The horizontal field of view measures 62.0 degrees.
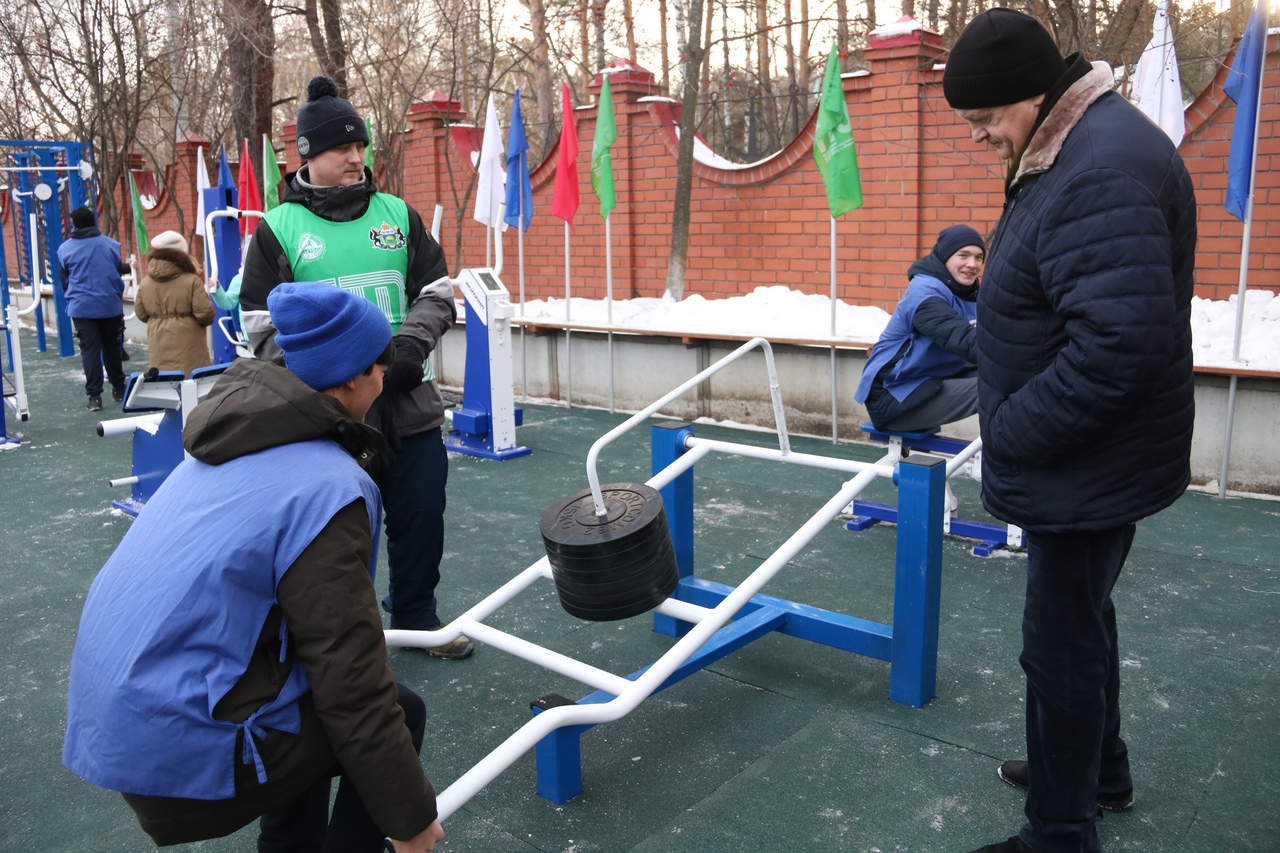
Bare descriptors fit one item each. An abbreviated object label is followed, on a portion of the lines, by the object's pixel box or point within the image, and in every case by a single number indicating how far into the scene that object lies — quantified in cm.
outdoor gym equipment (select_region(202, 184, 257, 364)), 1032
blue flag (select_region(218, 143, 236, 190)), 1065
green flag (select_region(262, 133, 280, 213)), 1078
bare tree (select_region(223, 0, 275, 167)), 1173
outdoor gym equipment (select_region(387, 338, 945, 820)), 265
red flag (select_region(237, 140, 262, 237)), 1134
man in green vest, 318
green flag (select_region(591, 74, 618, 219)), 869
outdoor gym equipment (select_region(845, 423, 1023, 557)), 466
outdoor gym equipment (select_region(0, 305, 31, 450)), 760
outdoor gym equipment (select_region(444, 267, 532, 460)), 689
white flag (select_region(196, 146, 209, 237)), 1106
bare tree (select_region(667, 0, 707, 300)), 901
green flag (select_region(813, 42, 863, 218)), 714
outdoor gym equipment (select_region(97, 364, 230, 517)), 500
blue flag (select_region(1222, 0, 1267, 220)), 551
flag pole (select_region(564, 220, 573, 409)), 862
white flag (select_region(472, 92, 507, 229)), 870
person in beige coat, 773
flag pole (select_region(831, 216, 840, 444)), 697
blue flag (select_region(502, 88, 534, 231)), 869
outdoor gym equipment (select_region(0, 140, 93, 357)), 1126
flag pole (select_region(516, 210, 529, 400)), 899
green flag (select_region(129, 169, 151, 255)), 1344
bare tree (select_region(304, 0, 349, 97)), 1129
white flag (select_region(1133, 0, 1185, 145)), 581
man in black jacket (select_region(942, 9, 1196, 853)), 192
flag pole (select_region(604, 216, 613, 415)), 897
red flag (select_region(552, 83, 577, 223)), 873
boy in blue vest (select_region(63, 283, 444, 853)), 153
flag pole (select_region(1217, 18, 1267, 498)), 548
